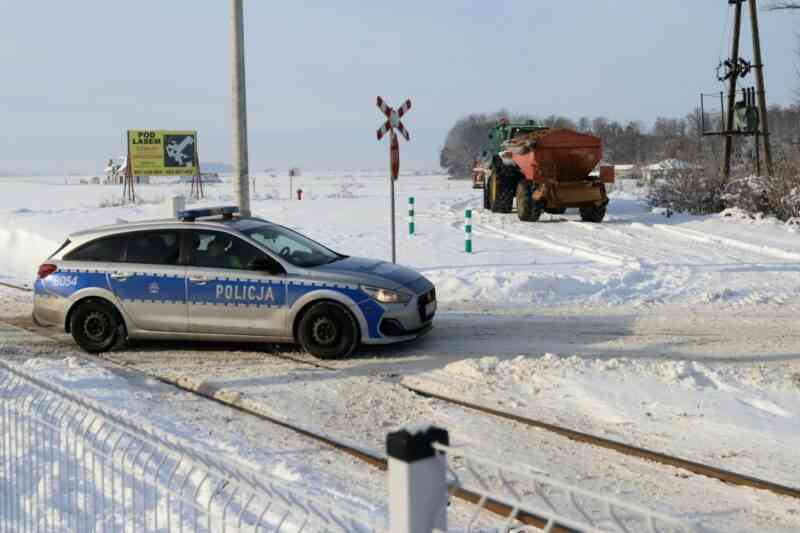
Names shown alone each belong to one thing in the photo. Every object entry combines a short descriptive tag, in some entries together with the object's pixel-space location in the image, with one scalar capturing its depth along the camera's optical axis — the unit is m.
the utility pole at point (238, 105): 12.45
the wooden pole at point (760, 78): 24.81
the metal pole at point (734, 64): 26.09
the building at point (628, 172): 59.14
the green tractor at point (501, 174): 23.92
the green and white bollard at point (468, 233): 16.35
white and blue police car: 8.73
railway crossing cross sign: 12.76
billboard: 35.72
